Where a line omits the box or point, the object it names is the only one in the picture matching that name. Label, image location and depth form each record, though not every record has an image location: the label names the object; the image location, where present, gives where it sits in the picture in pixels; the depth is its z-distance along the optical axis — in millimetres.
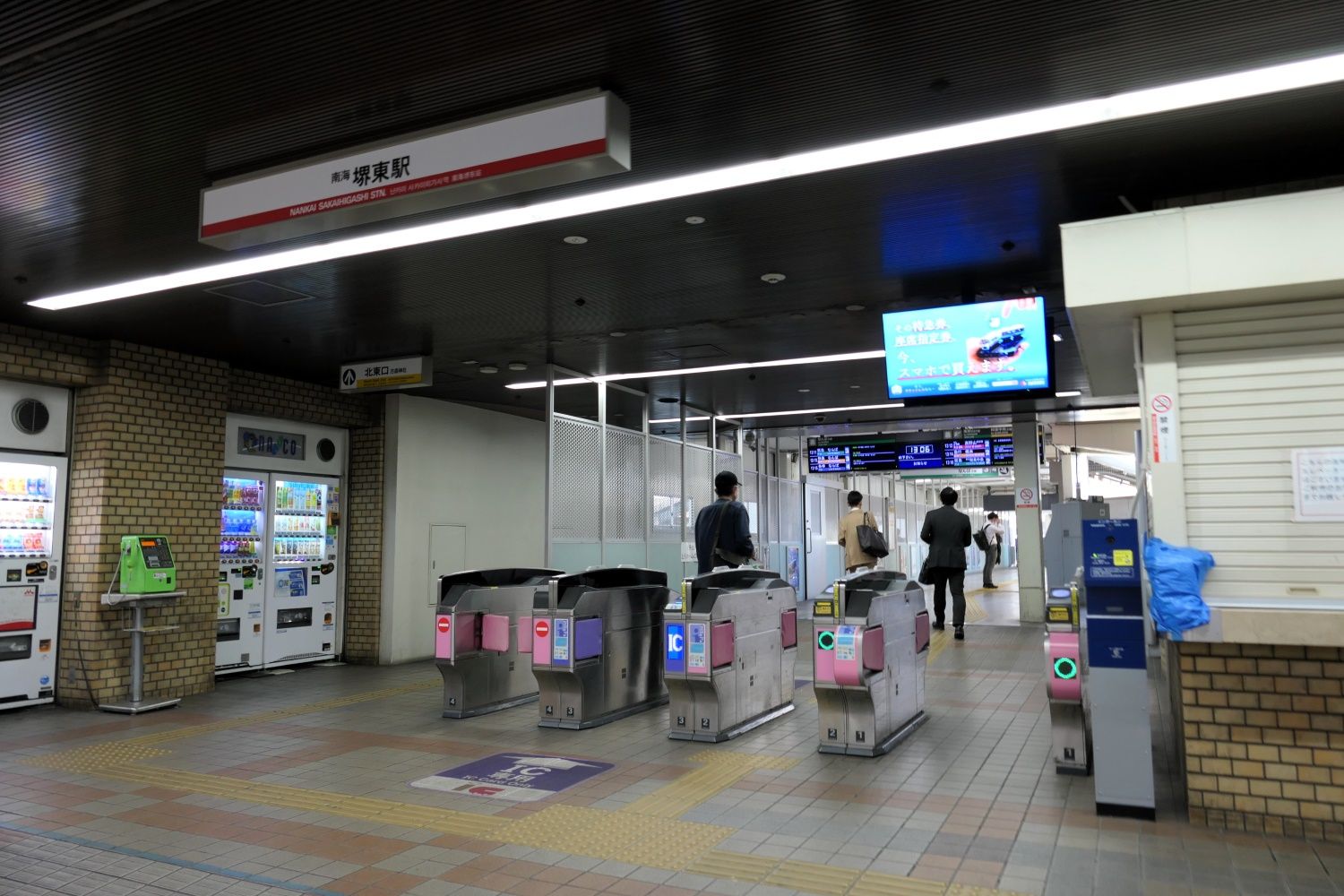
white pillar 13867
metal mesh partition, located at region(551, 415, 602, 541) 10148
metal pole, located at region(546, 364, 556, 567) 9828
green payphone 8078
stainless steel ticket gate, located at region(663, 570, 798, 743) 6496
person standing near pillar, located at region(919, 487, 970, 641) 11602
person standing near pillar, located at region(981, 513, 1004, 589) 22484
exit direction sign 9203
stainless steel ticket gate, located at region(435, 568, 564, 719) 7578
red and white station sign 3799
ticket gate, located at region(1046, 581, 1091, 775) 5375
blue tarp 4434
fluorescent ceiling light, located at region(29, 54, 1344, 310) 4016
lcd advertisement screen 6348
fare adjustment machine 4625
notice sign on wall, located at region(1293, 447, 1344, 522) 4480
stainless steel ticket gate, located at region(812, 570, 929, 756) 5922
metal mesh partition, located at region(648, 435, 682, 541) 12320
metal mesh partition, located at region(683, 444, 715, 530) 13328
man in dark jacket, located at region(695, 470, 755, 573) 8586
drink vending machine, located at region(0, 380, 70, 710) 8078
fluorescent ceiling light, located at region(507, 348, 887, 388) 9648
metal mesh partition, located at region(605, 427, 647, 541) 11219
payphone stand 8047
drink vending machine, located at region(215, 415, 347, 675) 10055
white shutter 4555
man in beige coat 11773
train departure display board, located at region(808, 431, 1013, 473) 14250
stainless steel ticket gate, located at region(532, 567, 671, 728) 7066
